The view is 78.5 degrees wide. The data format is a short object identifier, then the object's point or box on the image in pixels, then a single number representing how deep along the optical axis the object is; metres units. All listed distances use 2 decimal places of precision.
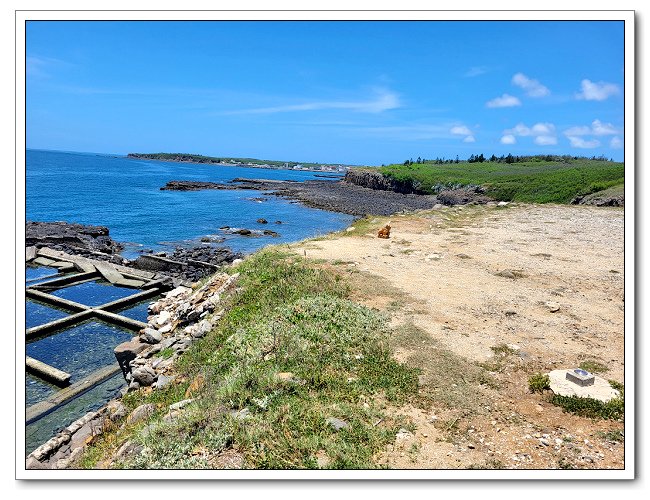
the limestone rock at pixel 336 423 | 6.34
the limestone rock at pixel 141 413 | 8.37
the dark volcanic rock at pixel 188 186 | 97.31
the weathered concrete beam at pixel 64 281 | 25.56
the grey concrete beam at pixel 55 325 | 18.16
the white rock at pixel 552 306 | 11.57
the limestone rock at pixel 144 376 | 10.60
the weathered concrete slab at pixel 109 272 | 28.62
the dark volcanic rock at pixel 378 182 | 107.62
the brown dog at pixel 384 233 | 21.83
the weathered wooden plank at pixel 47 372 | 14.23
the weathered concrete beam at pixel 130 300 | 22.34
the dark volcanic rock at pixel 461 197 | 69.87
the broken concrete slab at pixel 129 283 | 27.61
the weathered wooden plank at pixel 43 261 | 31.96
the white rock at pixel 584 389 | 7.31
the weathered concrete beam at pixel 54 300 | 21.94
